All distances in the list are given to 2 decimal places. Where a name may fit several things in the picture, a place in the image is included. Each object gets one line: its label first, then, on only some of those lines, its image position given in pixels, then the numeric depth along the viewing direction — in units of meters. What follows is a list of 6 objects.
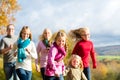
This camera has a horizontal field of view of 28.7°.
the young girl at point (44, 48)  5.86
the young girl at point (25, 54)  5.24
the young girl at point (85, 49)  5.76
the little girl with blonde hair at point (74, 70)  5.22
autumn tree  15.03
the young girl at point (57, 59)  4.91
